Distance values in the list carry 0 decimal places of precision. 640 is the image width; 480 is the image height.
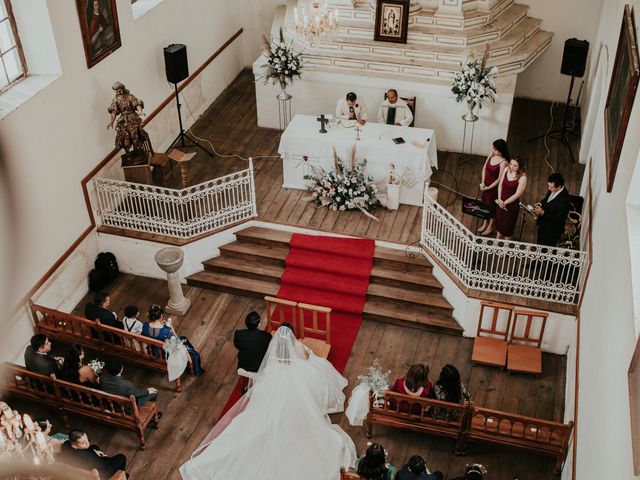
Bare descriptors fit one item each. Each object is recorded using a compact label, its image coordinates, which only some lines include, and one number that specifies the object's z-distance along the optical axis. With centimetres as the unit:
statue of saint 1010
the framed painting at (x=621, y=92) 707
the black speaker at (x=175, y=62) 1155
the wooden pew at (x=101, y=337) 892
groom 837
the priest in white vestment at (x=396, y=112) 1172
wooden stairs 980
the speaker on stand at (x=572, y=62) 1200
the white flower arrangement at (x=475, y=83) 1108
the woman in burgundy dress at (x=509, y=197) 917
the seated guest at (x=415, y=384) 779
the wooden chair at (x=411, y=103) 1203
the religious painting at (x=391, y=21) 1180
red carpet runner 995
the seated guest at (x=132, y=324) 899
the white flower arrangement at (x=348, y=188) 1083
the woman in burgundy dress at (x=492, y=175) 954
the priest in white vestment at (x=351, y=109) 1145
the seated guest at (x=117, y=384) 809
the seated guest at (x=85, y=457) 707
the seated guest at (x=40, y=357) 829
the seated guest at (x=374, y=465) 683
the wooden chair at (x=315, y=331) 909
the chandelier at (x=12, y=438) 503
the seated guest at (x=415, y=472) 670
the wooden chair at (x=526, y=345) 895
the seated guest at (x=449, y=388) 781
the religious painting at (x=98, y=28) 957
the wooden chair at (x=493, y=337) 906
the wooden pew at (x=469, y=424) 757
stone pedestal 970
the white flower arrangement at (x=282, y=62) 1184
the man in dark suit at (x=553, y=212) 876
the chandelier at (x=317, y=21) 1050
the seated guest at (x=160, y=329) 877
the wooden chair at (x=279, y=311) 926
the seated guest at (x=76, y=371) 819
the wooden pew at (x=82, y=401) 802
